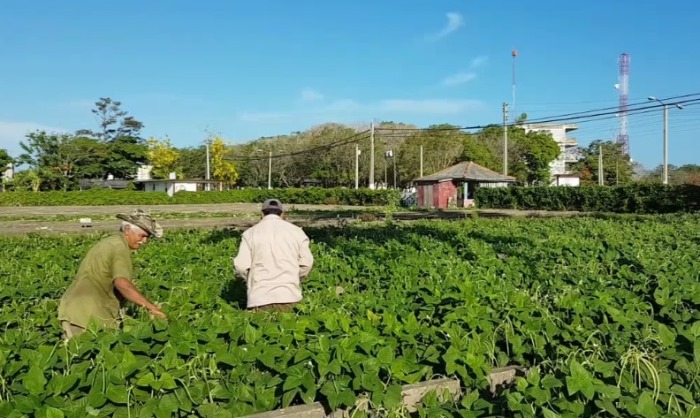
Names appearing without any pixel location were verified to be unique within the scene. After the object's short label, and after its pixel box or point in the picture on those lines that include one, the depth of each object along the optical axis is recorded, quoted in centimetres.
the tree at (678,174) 6378
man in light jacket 485
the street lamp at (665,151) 3517
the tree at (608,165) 7906
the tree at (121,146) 7656
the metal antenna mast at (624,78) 9368
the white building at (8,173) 6531
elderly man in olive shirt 432
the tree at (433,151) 7138
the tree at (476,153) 6938
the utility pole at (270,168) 7789
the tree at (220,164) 8106
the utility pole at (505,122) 4372
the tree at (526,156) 7281
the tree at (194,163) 9212
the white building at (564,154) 7800
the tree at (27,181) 6038
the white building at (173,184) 7425
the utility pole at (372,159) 4484
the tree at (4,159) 6419
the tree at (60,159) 6562
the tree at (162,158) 7956
